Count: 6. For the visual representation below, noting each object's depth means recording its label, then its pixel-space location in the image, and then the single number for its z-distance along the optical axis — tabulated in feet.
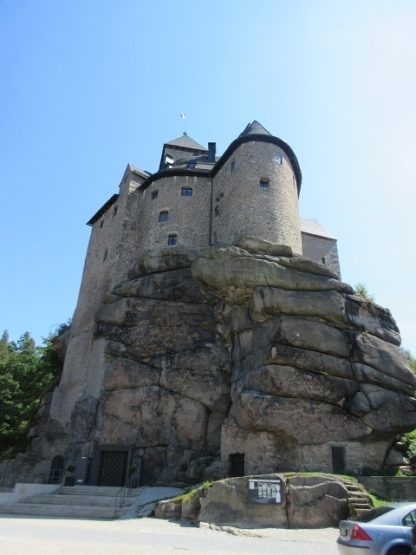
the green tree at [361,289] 98.09
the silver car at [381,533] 20.27
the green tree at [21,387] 102.17
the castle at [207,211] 84.48
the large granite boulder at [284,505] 40.27
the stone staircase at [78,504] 51.47
